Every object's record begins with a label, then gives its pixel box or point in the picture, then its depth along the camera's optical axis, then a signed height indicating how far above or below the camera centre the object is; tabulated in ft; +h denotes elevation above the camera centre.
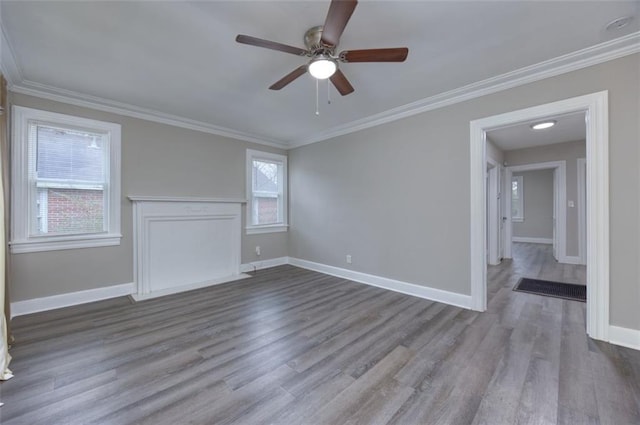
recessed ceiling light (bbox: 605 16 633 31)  6.21 +4.63
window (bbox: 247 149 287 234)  16.20 +1.35
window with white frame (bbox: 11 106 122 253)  9.37 +1.22
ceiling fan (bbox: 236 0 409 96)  4.91 +3.71
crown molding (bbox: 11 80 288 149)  9.51 +4.56
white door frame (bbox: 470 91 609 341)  7.45 +0.39
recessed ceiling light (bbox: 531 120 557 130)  13.29 +4.60
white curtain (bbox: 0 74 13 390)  6.11 -0.91
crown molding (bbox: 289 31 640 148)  7.16 +4.53
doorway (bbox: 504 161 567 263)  18.11 +0.35
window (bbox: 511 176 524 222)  27.94 +1.35
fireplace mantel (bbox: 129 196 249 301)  11.85 -1.54
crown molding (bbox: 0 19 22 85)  6.86 +4.48
